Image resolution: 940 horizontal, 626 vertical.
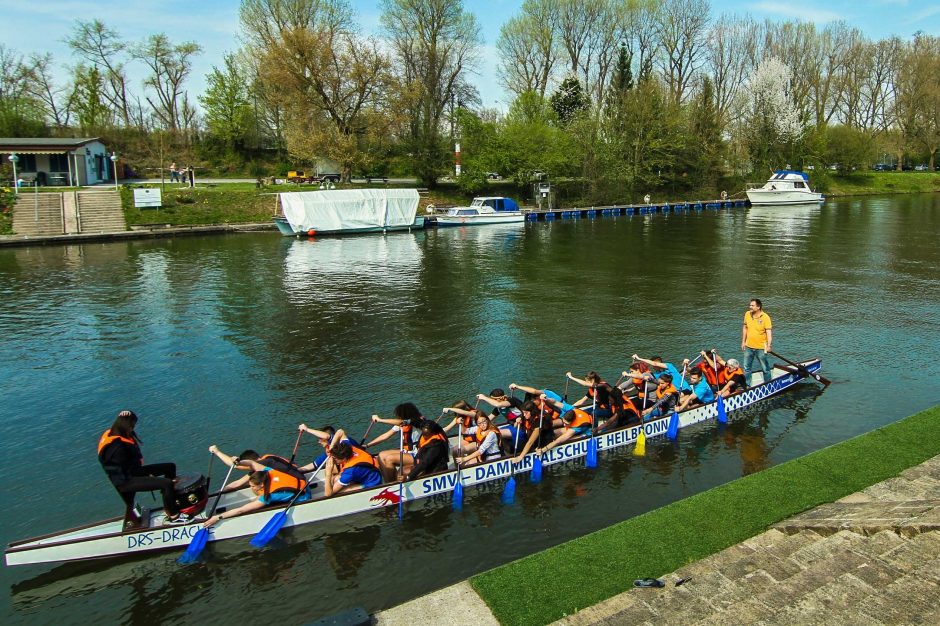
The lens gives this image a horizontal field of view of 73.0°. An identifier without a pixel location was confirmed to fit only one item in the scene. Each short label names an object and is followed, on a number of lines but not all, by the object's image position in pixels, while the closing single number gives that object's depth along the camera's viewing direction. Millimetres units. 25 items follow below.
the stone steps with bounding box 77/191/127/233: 45969
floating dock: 64125
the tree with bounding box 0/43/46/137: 62906
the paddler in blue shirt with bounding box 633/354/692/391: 15205
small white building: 53000
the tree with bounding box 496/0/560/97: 80688
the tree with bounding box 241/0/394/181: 57312
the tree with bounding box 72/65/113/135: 69938
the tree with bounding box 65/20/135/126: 72062
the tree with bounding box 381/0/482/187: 67062
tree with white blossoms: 83062
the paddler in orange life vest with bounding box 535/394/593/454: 13123
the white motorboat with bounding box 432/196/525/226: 56156
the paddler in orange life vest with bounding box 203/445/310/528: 10508
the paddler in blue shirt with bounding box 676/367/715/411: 14789
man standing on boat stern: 16016
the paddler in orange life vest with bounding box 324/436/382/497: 11062
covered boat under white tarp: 47750
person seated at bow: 10047
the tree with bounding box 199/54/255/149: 70625
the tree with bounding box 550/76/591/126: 77188
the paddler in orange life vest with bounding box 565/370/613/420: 14047
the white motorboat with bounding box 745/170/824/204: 74625
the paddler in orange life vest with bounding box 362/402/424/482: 11969
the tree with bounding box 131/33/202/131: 74250
